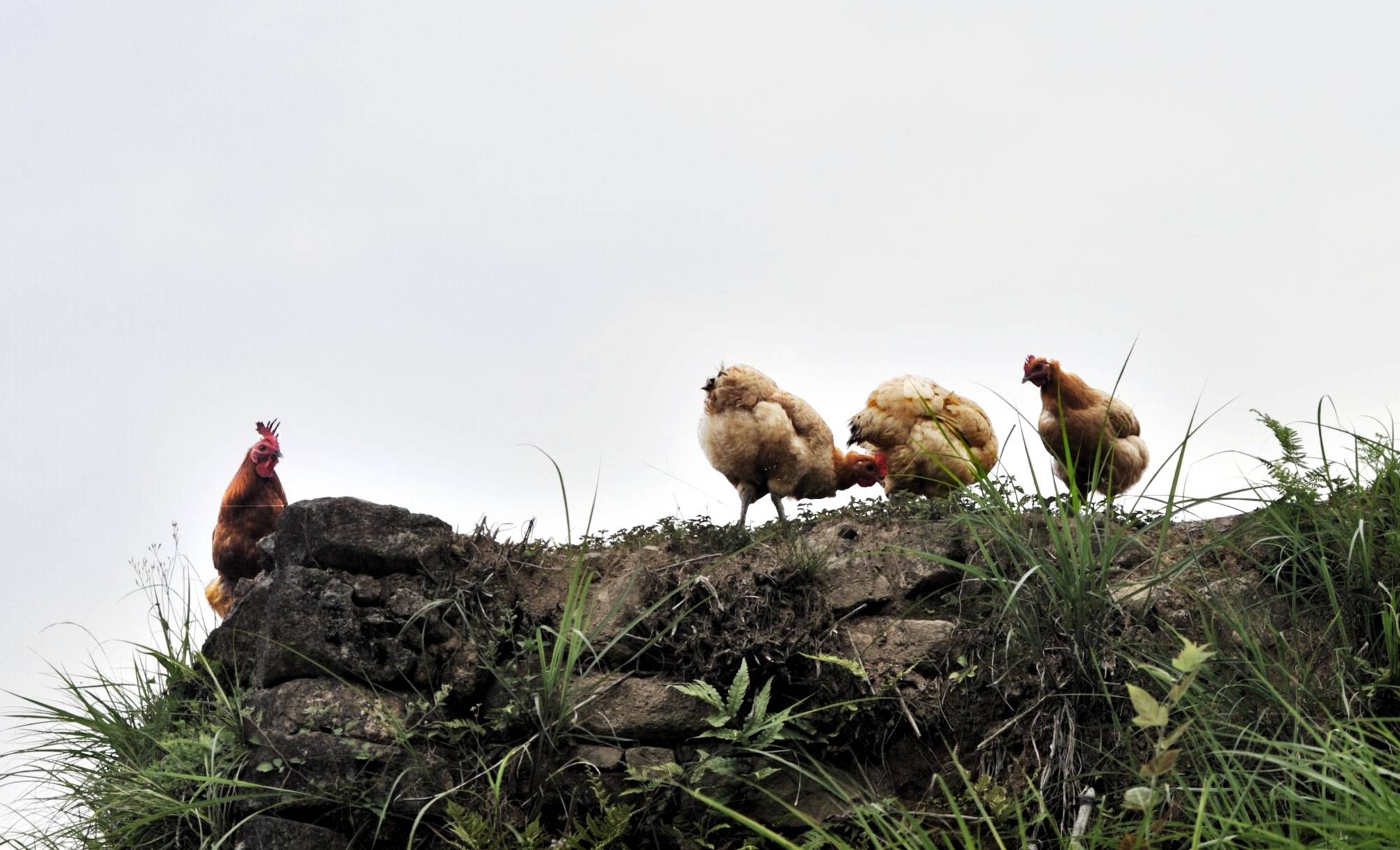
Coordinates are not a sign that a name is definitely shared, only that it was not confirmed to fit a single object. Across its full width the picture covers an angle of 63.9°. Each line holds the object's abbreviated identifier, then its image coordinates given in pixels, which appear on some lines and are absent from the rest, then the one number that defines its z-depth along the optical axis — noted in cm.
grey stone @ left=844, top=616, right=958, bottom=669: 519
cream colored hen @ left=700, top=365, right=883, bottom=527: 821
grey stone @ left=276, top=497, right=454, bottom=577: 529
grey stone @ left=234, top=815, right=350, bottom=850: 461
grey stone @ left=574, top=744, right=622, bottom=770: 483
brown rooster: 765
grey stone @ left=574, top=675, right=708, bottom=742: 492
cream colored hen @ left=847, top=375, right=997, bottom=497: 838
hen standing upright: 812
